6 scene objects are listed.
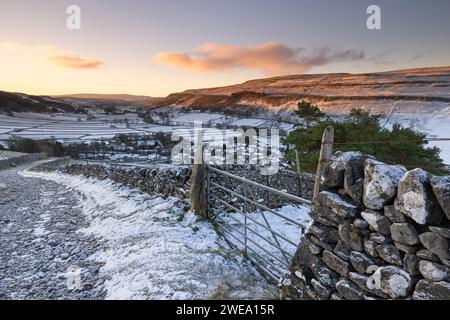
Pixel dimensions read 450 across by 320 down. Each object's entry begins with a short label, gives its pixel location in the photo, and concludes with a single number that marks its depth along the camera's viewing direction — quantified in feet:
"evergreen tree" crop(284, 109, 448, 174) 59.16
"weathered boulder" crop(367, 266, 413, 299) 8.71
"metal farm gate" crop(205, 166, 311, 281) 18.84
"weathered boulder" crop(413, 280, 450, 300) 7.90
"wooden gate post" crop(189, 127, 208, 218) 24.14
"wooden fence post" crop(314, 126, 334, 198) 12.26
